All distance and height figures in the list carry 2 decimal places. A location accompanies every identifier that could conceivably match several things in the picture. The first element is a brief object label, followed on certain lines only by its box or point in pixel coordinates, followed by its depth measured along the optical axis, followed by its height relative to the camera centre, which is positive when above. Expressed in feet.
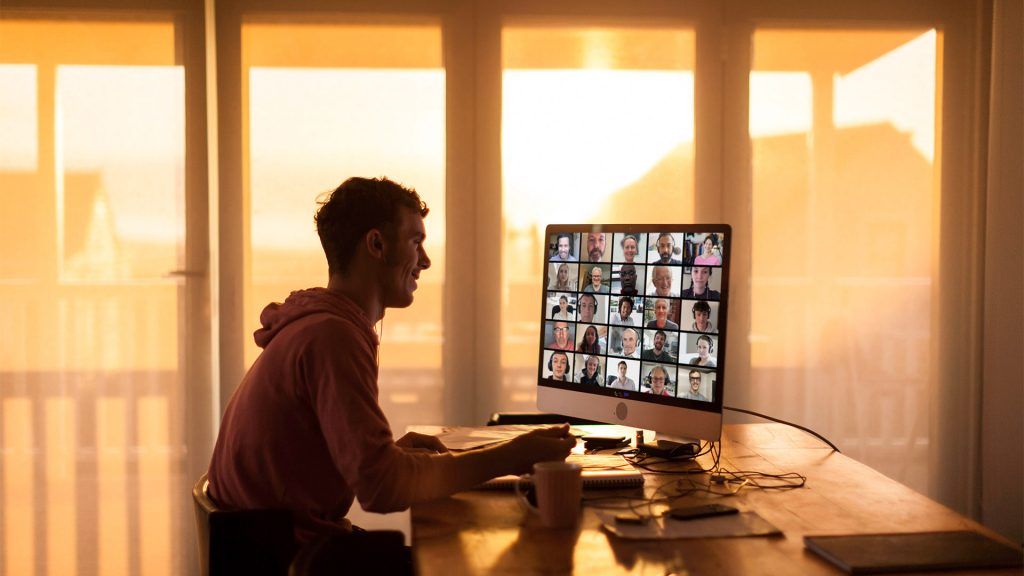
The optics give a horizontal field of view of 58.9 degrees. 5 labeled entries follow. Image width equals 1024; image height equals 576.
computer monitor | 6.19 -0.47
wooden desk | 4.33 -1.45
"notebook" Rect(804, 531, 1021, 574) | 4.20 -1.40
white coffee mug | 4.93 -1.27
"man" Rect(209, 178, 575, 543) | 4.96 -0.91
